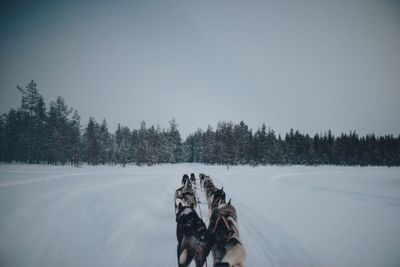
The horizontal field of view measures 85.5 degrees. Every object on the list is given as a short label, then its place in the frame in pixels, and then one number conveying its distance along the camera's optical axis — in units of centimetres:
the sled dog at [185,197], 927
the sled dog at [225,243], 415
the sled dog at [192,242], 463
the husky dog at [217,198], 902
